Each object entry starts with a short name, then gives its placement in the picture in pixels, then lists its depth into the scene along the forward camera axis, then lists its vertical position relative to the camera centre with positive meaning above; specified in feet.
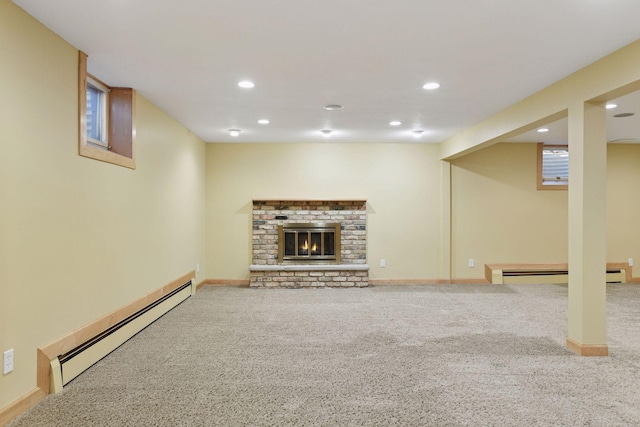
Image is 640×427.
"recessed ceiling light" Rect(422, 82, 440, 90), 12.57 +3.89
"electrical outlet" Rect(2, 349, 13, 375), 7.71 -2.73
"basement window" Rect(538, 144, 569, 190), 24.00 +2.66
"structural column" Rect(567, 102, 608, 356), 11.19 -0.31
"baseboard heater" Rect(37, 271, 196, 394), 8.78 -2.96
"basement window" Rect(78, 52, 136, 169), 12.57 +2.94
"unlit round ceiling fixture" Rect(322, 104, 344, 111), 15.02 +3.89
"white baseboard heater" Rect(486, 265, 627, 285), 23.13 -3.39
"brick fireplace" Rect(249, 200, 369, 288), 22.85 -1.04
